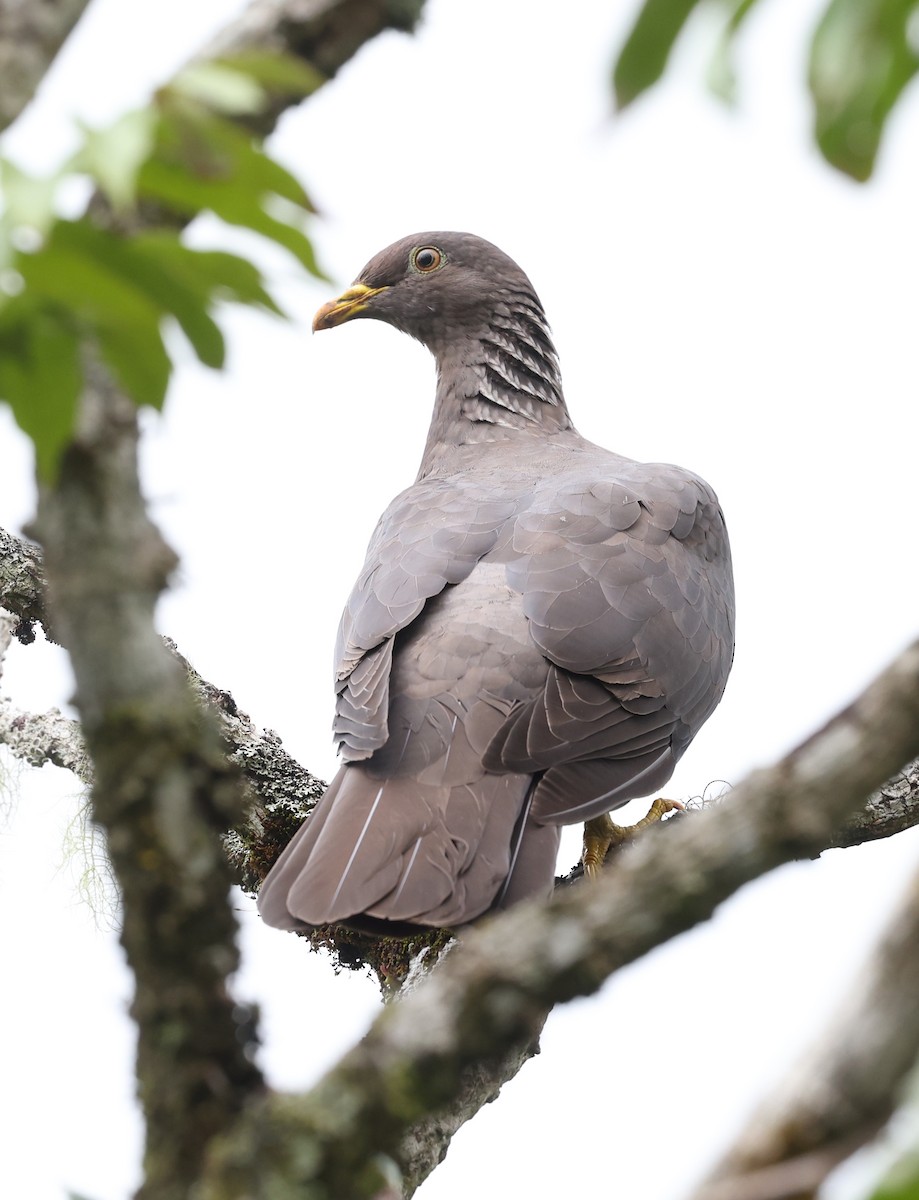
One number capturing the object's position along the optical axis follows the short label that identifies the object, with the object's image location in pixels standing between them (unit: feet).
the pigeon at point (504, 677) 32.18
